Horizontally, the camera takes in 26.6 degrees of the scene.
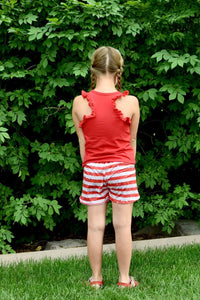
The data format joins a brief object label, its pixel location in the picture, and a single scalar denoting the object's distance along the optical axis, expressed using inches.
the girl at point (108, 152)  115.9
